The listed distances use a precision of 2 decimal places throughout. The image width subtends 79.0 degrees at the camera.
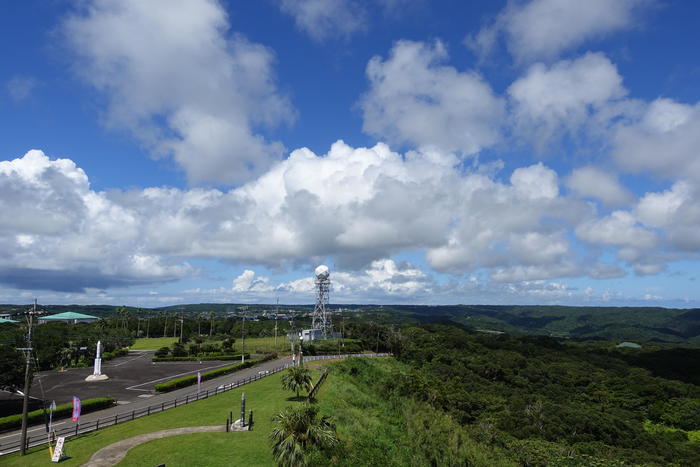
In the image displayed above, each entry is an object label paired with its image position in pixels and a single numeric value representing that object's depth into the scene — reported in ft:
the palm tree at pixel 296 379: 157.28
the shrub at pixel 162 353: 293.51
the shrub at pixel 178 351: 296.71
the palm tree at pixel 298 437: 86.02
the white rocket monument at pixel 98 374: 206.49
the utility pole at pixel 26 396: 95.91
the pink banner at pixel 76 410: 108.39
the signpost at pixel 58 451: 92.27
